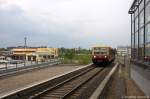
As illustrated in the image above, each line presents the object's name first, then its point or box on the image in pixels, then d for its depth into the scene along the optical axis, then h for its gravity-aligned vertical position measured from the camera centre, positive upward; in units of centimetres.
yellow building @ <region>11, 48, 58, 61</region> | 4172 -126
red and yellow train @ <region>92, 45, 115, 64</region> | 2225 -65
